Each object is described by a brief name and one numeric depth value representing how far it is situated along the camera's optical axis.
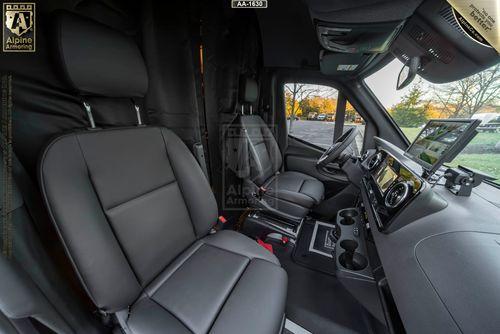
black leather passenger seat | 0.59
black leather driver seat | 1.67
